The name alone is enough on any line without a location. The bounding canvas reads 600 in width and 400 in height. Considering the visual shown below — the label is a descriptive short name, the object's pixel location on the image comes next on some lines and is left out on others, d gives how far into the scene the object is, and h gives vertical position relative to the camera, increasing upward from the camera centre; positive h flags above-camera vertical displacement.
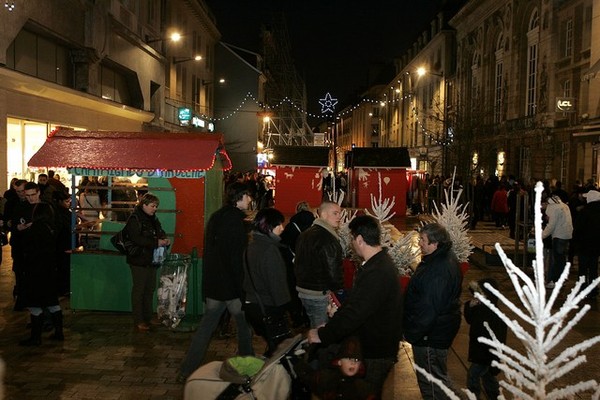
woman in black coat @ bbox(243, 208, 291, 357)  6.13 -1.08
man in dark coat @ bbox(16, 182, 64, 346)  7.67 -1.13
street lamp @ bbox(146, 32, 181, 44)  30.12 +6.84
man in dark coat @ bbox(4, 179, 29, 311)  9.03 -0.83
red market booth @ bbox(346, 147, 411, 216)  28.30 +0.48
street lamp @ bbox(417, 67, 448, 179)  34.47 +2.67
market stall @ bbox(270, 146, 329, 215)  28.86 +0.33
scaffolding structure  62.12 +10.23
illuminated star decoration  32.47 +3.85
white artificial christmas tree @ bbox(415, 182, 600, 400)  2.46 -0.63
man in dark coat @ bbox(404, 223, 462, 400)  4.90 -0.97
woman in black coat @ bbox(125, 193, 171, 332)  8.38 -0.98
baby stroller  4.40 -1.43
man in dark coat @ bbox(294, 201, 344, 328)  6.48 -0.85
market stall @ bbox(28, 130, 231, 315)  9.18 -0.10
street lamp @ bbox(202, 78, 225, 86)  46.79 +7.64
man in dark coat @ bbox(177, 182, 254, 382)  6.52 -0.97
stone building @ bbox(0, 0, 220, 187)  17.55 +4.04
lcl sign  25.98 +3.42
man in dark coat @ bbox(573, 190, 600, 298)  10.93 -0.85
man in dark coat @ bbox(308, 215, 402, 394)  4.23 -0.92
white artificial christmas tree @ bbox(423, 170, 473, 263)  10.35 -0.78
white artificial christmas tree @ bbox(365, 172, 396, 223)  11.18 -0.49
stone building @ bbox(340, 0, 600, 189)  26.08 +5.08
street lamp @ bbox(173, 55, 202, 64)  36.56 +7.09
